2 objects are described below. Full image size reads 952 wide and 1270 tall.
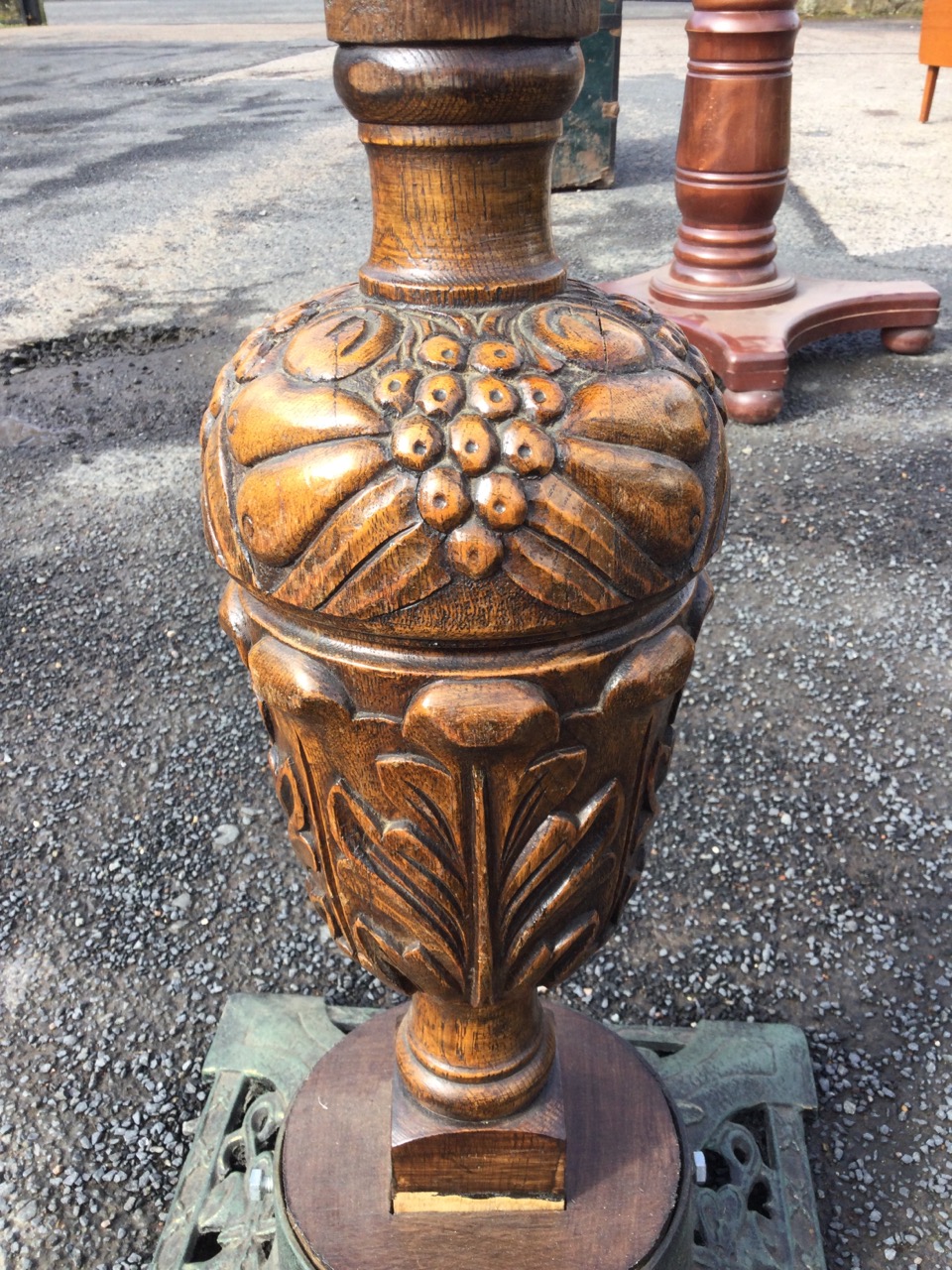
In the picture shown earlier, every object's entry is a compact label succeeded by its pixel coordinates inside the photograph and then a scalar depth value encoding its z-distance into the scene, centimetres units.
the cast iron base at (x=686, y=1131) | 120
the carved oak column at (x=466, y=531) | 67
